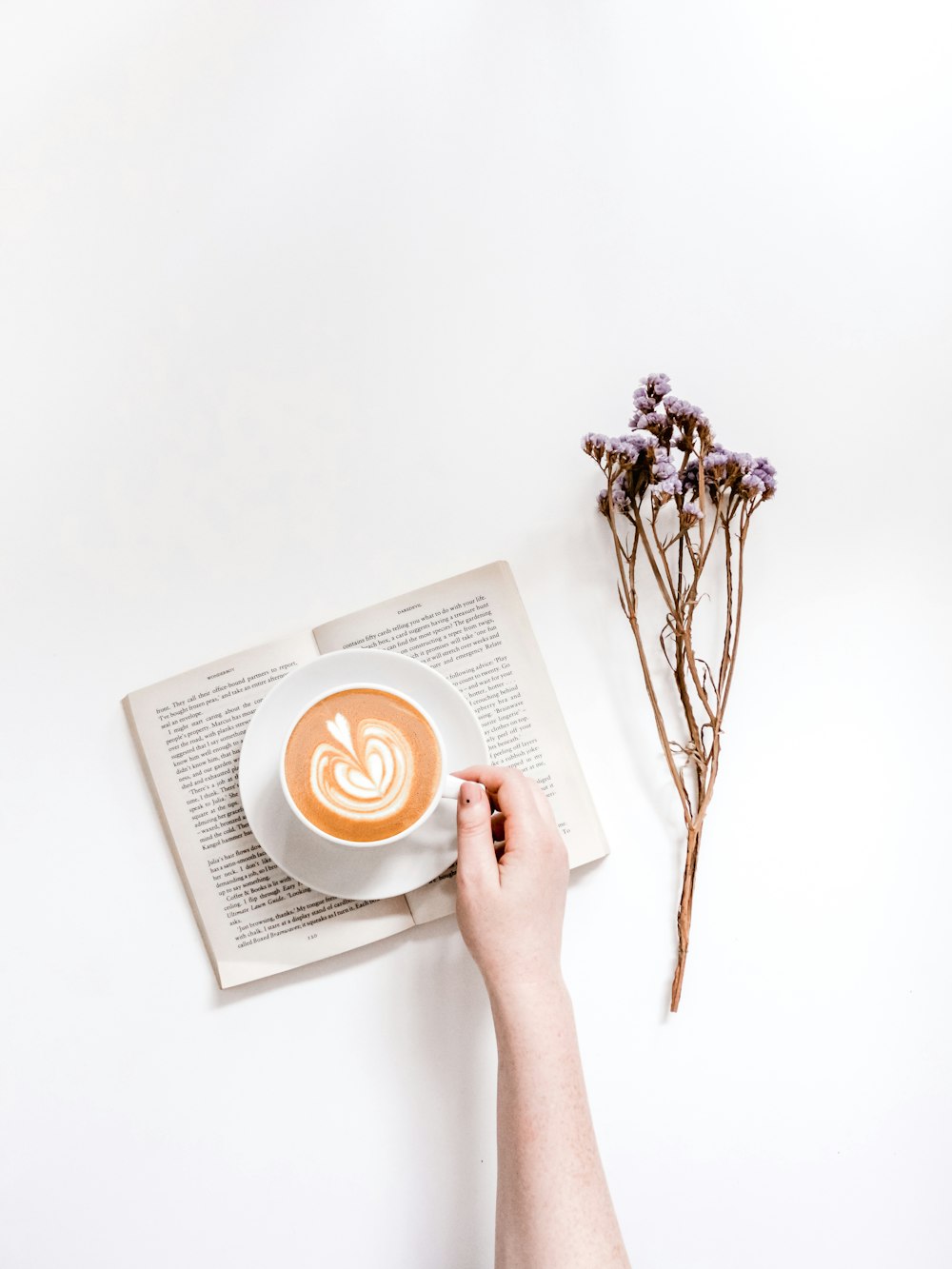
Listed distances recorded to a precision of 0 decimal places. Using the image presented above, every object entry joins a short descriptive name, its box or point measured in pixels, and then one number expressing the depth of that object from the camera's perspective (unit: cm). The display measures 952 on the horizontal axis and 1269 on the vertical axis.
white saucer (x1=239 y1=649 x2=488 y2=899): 117
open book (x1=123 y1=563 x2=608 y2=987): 121
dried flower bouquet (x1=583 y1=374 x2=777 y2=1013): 114
